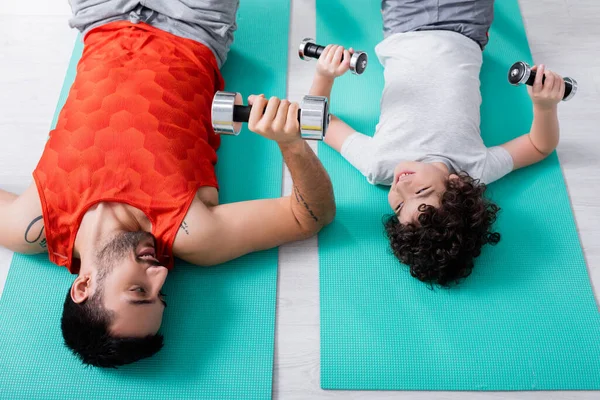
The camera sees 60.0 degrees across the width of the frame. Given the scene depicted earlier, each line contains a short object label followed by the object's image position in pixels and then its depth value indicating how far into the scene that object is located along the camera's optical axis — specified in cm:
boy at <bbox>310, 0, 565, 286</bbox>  141
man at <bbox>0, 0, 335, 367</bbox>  124
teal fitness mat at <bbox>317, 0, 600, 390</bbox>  145
